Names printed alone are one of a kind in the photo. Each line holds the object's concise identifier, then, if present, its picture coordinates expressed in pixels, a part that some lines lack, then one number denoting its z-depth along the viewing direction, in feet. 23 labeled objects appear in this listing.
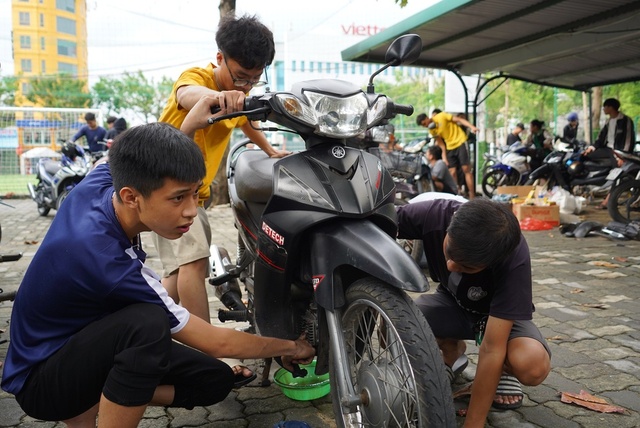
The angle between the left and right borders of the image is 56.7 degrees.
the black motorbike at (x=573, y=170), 30.42
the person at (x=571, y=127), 44.40
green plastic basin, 8.50
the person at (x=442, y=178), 26.35
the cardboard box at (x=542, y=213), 25.59
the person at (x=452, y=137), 35.58
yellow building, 162.30
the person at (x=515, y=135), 53.16
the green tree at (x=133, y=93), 136.77
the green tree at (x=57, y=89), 116.47
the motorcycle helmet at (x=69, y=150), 32.24
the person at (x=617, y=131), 32.73
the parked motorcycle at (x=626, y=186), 25.11
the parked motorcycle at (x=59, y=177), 31.53
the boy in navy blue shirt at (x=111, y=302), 5.54
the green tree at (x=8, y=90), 118.01
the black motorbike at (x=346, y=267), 5.80
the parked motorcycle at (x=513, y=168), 37.81
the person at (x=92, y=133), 38.65
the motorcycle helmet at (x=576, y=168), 30.78
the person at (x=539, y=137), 40.40
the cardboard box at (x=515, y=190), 31.68
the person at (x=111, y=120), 42.57
